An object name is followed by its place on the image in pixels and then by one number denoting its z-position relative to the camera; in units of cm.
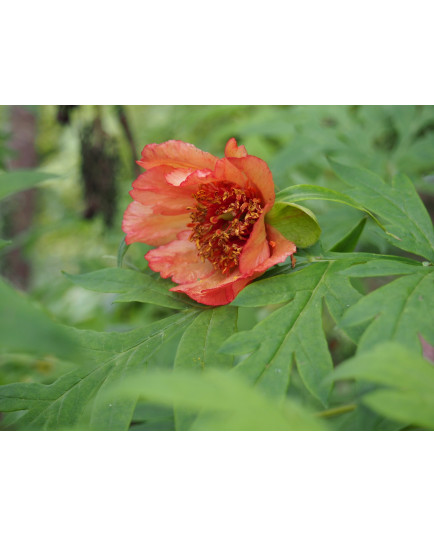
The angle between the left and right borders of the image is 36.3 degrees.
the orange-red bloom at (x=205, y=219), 29
